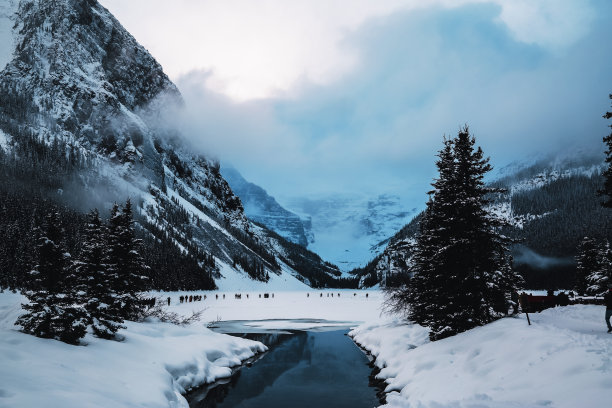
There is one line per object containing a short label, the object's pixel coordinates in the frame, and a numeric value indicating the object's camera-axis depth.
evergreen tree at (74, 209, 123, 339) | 17.67
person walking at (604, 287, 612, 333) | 14.47
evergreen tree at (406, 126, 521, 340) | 20.12
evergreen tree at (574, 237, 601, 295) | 50.09
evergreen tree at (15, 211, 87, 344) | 13.77
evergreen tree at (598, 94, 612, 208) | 22.02
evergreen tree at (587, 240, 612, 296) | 43.12
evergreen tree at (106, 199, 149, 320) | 23.42
